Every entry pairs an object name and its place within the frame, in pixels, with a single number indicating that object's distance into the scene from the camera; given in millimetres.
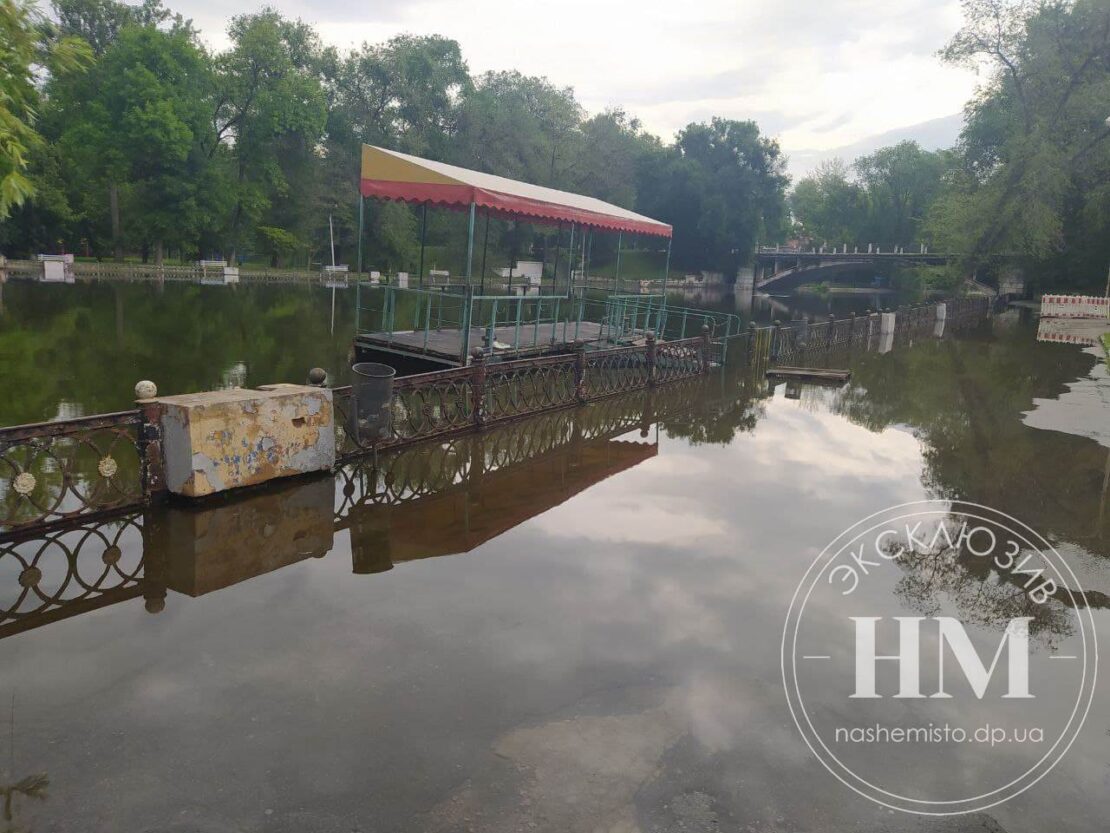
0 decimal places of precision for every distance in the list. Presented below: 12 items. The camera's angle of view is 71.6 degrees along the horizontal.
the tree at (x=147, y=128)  48094
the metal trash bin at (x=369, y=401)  10242
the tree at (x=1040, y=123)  40812
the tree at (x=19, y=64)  7430
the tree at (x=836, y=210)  99875
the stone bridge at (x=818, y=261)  77938
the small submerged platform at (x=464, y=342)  13766
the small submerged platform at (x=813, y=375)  19812
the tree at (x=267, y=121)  54031
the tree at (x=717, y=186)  80938
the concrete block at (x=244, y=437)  8102
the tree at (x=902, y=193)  94125
